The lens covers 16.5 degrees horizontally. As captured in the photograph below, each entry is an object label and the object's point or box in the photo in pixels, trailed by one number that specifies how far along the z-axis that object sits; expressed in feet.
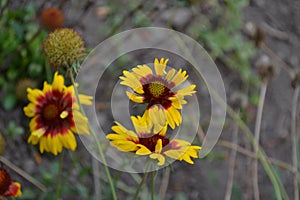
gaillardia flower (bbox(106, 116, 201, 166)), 2.34
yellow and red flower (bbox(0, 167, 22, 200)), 2.58
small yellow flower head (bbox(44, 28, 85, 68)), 2.49
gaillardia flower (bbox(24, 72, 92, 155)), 2.68
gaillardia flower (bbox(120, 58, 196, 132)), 2.37
